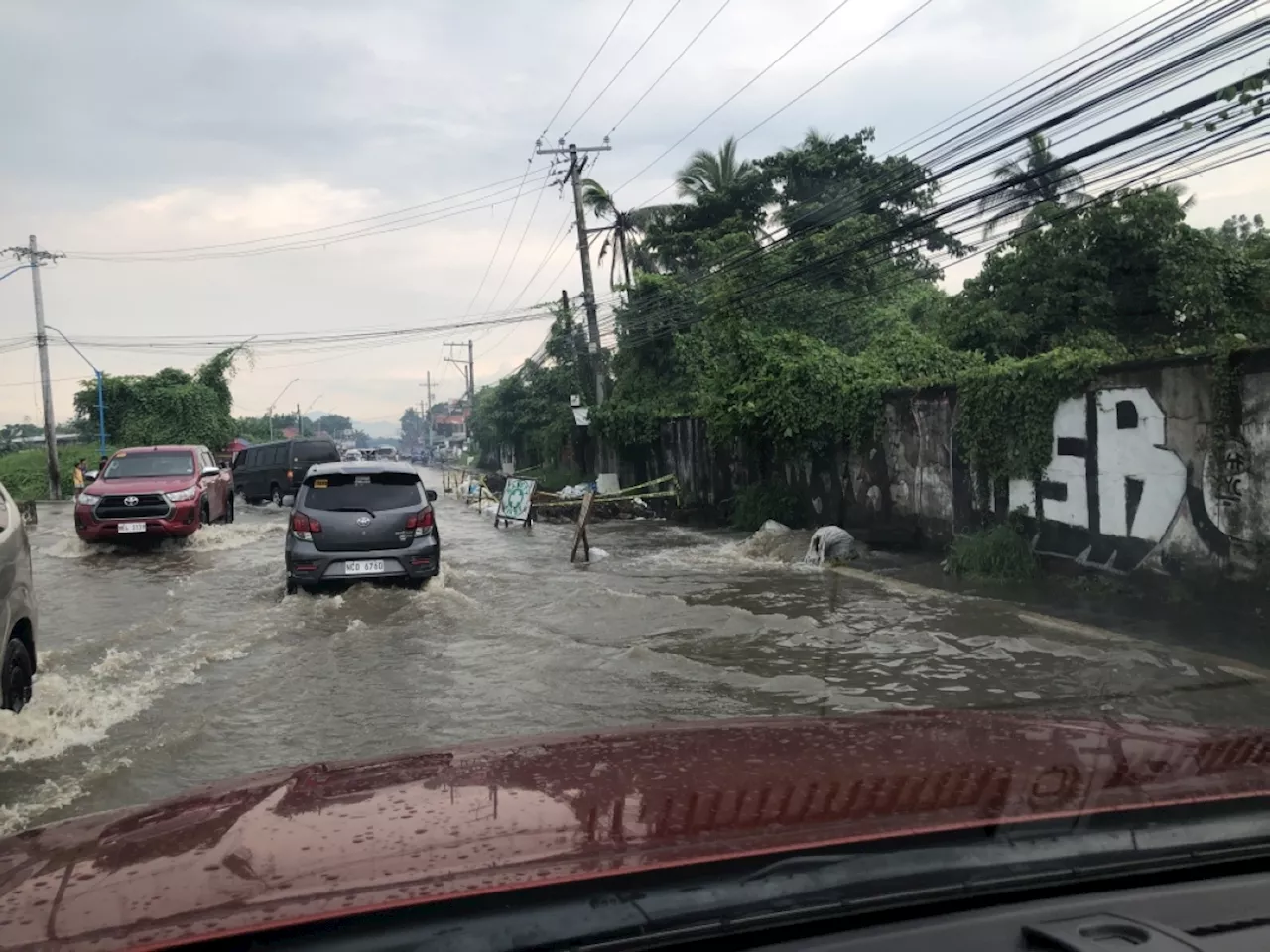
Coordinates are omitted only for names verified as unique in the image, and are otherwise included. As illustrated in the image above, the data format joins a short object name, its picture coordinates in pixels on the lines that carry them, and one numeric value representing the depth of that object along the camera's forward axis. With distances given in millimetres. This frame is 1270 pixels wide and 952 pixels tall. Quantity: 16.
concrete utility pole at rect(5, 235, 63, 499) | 33622
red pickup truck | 15117
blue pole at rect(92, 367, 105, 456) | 39250
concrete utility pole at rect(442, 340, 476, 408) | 79769
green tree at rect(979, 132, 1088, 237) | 21448
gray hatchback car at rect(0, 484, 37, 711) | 5391
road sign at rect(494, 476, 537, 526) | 20734
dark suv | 26938
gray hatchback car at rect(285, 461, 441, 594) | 10445
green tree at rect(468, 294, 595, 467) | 36062
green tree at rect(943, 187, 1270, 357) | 18250
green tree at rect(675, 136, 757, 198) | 34969
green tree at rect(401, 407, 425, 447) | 164912
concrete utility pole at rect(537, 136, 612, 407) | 28531
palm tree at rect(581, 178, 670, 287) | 33938
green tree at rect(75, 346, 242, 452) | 43062
